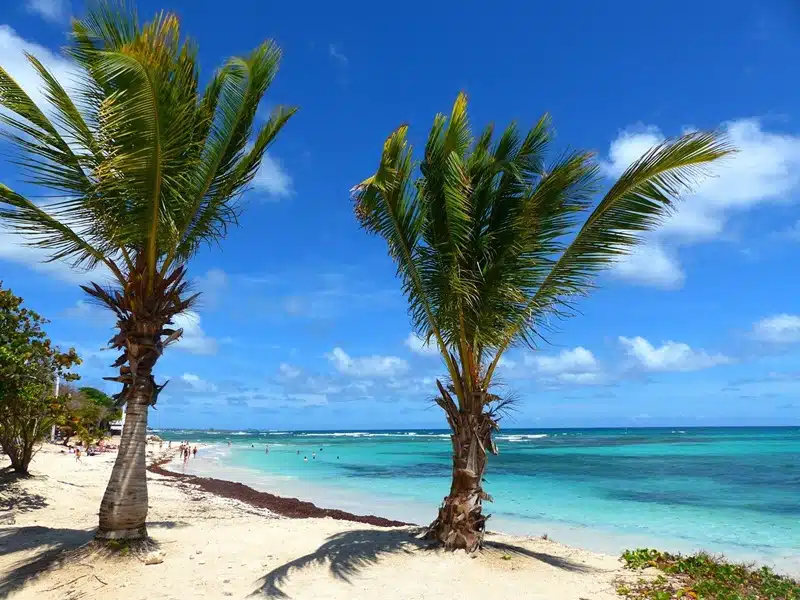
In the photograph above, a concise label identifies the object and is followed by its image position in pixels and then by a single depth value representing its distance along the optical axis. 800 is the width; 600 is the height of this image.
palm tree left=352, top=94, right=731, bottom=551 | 7.06
